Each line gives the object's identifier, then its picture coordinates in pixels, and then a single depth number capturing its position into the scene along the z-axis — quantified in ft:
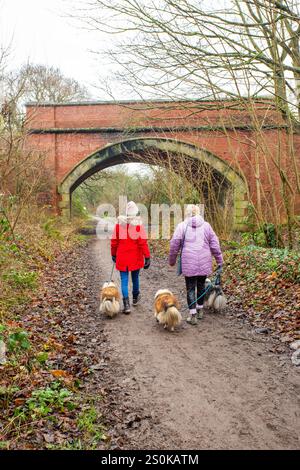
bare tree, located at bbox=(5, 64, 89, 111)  106.90
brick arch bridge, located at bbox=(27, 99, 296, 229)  69.36
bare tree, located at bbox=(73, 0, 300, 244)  22.91
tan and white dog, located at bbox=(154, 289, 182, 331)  19.99
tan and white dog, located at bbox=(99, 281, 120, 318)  22.44
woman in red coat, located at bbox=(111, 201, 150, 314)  23.49
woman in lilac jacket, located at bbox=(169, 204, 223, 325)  21.54
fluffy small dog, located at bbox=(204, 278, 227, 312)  23.16
